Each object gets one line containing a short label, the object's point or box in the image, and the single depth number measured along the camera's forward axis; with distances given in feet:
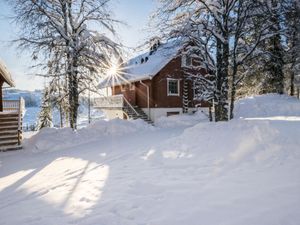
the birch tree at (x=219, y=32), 35.12
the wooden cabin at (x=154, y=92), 77.15
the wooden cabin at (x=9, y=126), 45.14
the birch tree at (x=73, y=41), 48.29
